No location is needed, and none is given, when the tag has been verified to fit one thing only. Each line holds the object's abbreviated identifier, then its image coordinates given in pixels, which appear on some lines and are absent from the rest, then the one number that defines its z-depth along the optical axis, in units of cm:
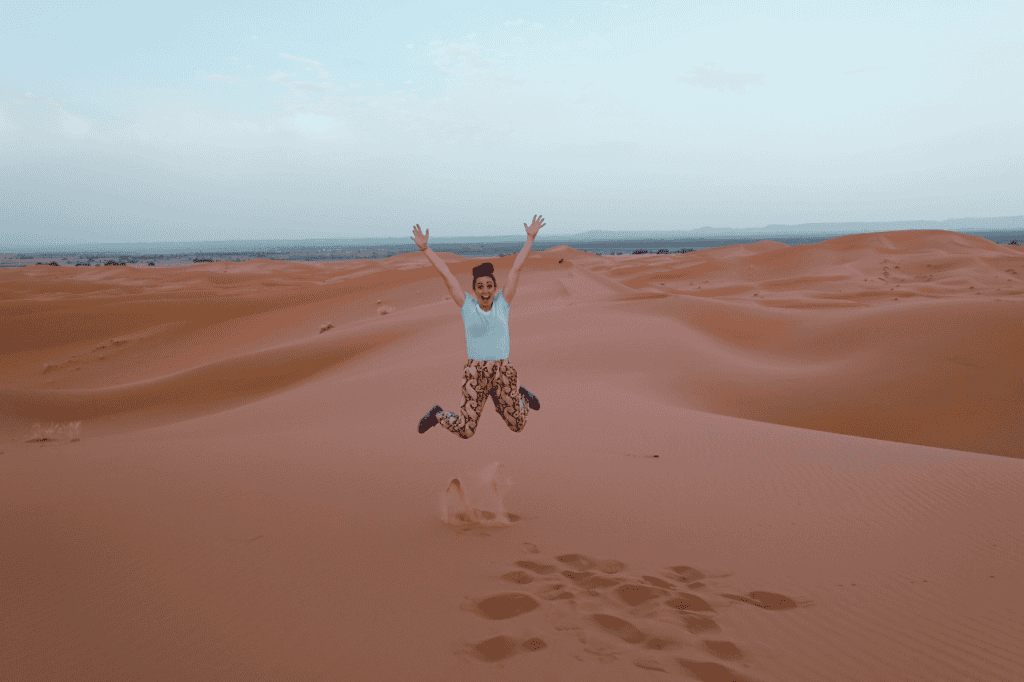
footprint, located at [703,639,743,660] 292
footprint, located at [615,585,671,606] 340
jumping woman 449
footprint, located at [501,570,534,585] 363
